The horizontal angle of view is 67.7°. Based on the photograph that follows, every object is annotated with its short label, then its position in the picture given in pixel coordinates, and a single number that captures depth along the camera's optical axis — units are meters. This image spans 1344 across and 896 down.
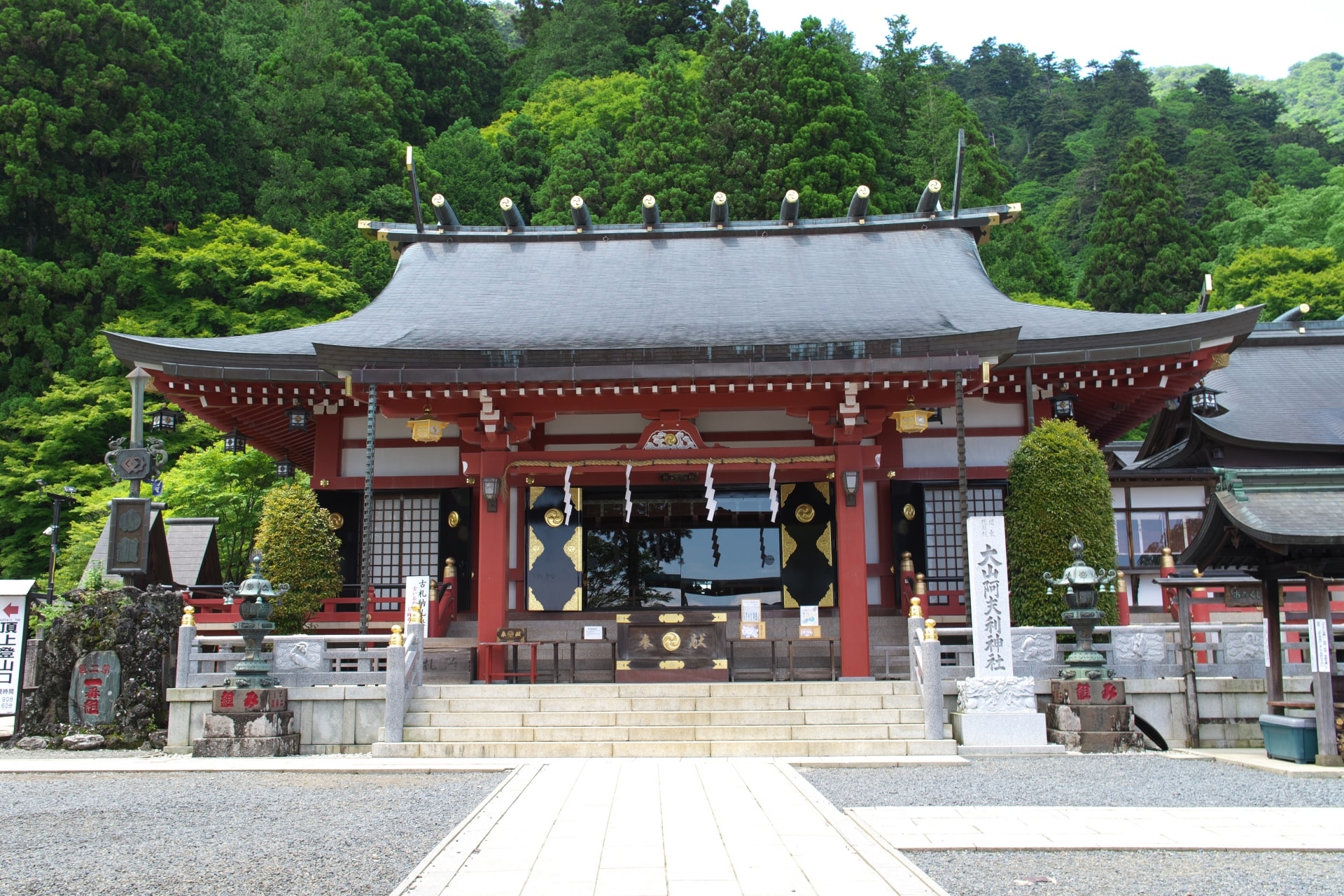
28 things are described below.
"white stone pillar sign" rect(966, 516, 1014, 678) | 10.87
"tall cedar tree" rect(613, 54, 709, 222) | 34.72
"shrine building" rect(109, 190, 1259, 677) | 12.66
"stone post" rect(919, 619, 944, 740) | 10.76
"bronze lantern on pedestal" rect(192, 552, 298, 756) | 10.84
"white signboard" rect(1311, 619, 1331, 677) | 9.20
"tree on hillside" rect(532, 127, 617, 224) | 36.47
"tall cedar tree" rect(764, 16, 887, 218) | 35.09
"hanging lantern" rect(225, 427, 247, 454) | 16.47
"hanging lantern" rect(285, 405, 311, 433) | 15.03
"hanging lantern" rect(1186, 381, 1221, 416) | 16.30
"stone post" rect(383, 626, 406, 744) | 10.78
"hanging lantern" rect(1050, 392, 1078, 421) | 14.57
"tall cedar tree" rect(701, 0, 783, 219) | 35.53
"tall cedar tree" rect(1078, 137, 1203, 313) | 36.44
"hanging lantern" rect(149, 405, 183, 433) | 16.33
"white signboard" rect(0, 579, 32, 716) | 12.04
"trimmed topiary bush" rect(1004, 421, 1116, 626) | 12.46
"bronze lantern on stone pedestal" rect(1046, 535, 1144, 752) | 10.55
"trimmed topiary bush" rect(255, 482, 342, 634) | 13.56
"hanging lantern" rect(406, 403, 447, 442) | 13.65
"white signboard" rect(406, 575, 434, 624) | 13.03
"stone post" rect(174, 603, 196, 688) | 11.45
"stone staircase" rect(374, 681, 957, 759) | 10.51
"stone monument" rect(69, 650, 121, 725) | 11.99
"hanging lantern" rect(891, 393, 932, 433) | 13.34
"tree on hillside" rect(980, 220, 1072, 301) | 35.38
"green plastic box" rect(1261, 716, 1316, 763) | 9.34
